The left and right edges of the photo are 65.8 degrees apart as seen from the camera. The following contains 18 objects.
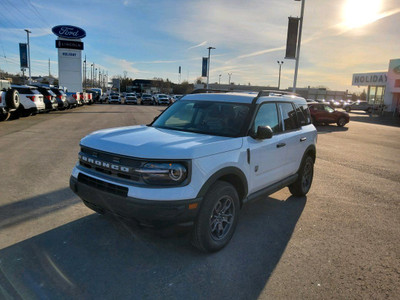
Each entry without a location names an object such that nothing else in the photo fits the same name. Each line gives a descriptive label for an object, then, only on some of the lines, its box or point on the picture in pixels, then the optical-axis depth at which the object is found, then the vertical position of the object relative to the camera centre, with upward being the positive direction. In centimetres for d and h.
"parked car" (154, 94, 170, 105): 4463 -73
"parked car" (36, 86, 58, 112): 2094 -63
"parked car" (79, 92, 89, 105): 3328 -86
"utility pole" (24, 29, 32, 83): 4434 +723
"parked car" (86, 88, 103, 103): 4888 -51
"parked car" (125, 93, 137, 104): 4609 -98
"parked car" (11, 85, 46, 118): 1727 -73
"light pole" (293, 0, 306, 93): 2388 +408
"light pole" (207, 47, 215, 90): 4957 +466
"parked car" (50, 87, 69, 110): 2417 -64
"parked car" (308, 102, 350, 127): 2103 -80
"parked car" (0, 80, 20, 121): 1440 -65
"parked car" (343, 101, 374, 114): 4919 -22
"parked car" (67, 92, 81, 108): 2846 -80
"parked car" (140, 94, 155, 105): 4744 -90
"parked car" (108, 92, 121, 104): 4697 -97
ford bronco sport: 303 -74
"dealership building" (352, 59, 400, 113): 4173 +308
